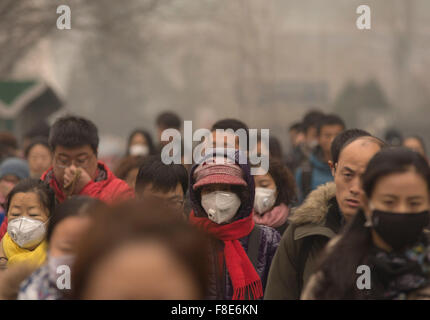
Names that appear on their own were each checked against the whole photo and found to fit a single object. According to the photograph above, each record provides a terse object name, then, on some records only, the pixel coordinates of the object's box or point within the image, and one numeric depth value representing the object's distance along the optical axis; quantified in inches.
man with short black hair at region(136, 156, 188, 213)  338.1
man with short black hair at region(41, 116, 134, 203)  356.5
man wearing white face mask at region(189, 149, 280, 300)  290.3
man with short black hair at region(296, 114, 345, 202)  528.1
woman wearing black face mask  206.6
